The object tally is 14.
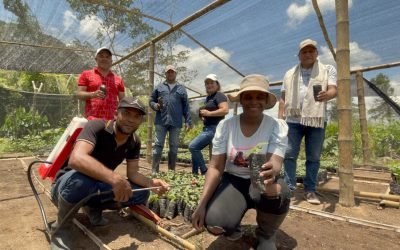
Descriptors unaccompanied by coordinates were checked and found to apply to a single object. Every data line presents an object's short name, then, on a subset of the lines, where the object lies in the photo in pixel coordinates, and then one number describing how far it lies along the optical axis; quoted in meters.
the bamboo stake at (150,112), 6.17
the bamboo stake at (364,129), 6.62
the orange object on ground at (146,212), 2.68
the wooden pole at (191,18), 4.32
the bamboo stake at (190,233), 2.40
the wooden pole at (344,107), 3.26
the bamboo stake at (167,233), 2.18
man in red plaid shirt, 3.38
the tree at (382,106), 6.87
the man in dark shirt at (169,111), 4.67
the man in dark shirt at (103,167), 2.00
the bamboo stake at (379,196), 3.38
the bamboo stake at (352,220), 2.63
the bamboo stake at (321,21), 4.18
